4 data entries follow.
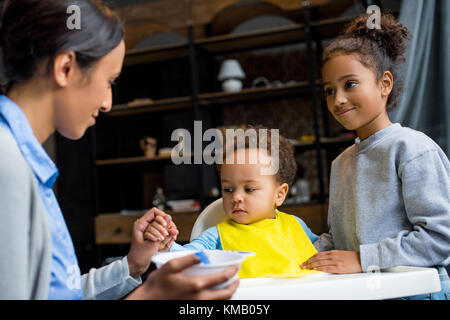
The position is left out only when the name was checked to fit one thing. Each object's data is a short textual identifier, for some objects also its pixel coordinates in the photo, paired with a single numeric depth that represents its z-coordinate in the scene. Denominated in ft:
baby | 3.85
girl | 3.21
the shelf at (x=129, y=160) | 13.54
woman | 1.84
